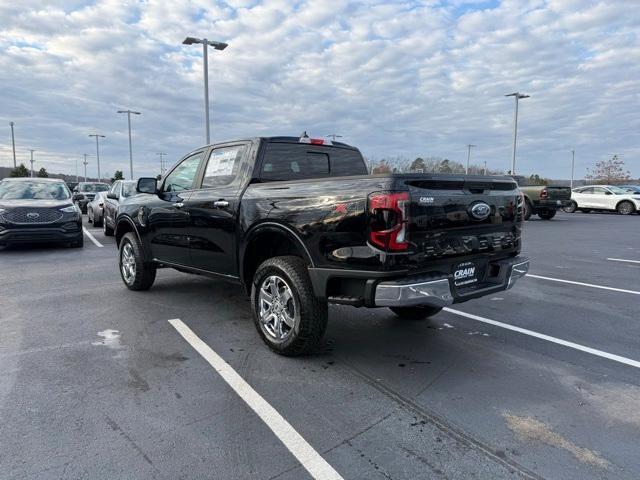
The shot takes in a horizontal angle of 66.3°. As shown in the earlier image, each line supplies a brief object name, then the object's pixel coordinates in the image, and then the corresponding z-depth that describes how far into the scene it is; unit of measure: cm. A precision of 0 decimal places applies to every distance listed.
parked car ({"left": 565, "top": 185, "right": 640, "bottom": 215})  2706
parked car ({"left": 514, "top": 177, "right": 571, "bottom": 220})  2178
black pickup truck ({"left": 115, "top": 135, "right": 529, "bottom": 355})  356
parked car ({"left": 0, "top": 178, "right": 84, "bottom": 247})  1050
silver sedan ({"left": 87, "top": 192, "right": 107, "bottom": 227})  1641
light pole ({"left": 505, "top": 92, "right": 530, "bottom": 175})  3531
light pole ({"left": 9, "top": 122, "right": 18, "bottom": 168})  6044
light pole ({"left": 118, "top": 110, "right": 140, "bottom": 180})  4061
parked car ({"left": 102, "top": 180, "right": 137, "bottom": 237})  1371
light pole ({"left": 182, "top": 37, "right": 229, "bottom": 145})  2052
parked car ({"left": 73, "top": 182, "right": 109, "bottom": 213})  2302
